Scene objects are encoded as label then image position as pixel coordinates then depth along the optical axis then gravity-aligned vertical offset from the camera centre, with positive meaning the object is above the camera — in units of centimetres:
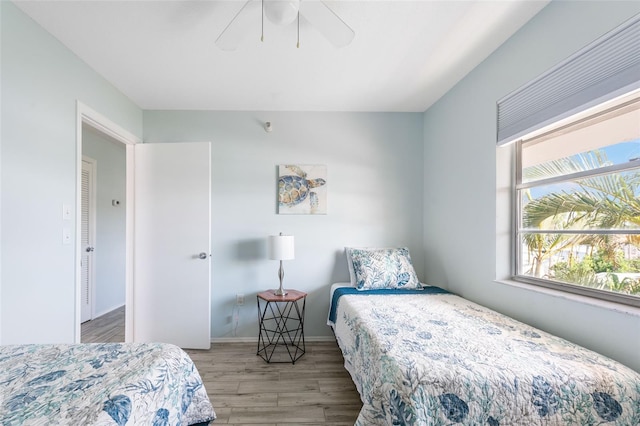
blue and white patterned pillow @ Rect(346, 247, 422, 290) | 262 -56
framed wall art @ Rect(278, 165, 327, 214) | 296 +25
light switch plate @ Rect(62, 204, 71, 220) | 186 -1
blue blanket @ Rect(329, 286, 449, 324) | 251 -73
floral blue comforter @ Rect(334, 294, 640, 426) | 107 -69
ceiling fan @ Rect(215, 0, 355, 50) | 140 +102
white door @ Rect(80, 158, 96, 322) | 356 -32
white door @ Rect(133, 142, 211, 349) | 274 -35
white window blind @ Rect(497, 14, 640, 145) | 124 +69
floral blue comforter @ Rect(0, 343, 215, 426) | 80 -59
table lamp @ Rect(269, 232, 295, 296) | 261 -35
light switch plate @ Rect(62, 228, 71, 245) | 185 -17
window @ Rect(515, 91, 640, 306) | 138 +6
